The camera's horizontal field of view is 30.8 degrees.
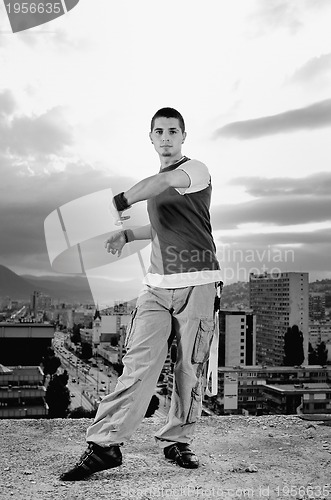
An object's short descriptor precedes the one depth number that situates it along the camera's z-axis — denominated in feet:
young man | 6.09
